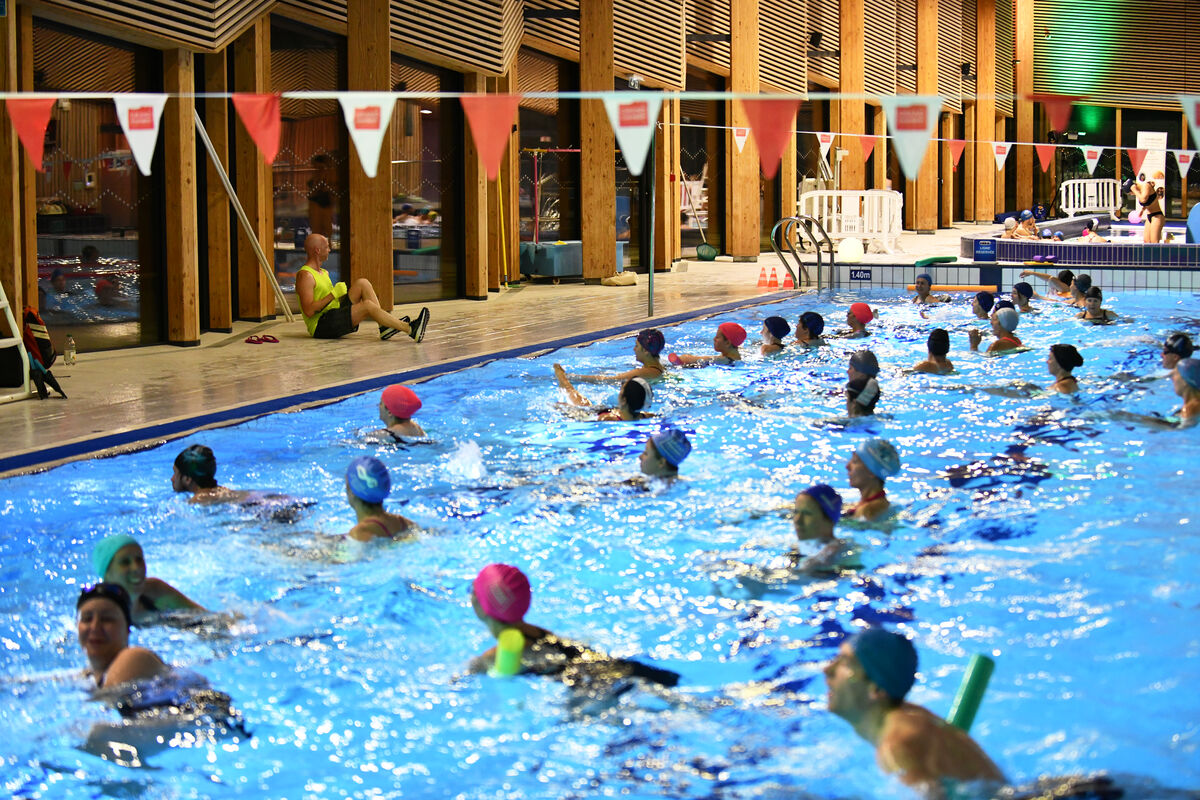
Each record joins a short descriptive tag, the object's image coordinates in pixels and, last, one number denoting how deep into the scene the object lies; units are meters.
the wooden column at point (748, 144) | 23.50
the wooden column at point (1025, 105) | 42.38
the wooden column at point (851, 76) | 29.16
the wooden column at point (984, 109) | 40.59
